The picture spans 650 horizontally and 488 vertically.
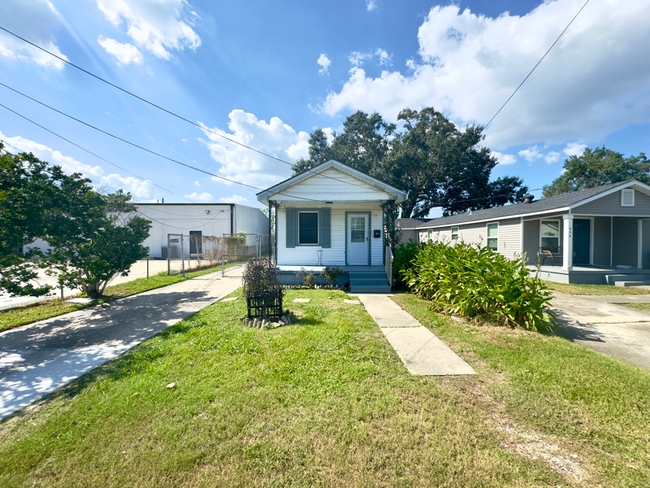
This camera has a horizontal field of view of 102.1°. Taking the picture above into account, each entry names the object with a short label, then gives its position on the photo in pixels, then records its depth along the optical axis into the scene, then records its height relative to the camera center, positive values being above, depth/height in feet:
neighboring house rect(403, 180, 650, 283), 34.63 +1.42
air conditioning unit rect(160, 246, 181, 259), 64.82 -2.91
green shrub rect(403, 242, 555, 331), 15.69 -3.10
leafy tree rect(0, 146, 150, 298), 15.44 +0.75
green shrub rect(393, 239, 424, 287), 29.37 -2.10
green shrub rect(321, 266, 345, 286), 29.10 -3.74
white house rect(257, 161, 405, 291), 31.96 +2.73
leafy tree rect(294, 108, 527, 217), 85.61 +27.34
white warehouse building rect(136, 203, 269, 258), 67.21 +5.26
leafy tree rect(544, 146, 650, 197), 106.73 +30.09
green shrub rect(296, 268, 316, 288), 29.37 -4.11
